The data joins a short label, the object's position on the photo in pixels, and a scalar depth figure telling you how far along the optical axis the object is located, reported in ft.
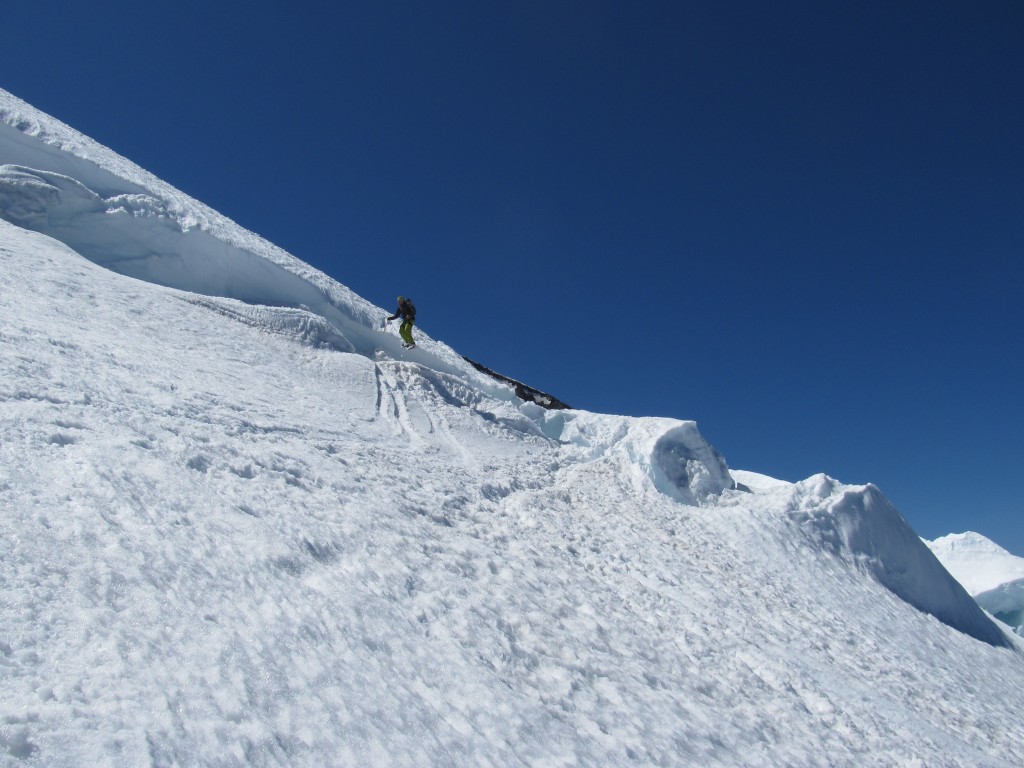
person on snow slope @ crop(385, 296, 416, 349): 50.72
